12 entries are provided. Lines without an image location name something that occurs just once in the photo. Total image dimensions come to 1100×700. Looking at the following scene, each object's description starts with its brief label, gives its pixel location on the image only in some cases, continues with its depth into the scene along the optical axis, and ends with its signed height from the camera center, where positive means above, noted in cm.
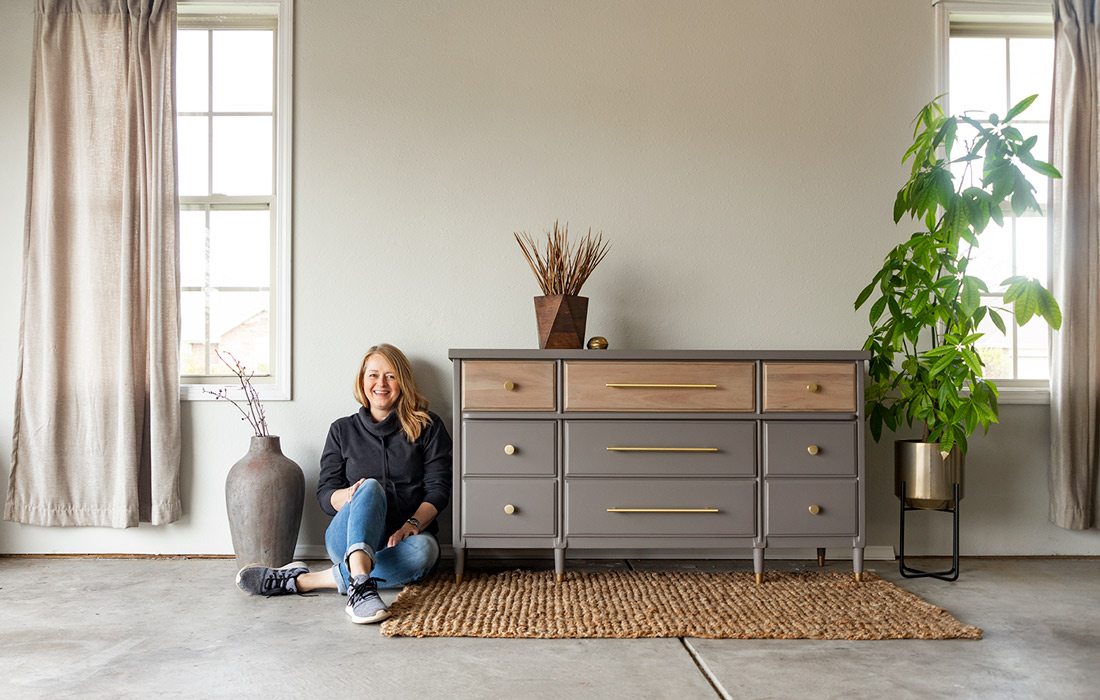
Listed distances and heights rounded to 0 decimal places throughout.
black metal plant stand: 324 -80
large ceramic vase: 321 -58
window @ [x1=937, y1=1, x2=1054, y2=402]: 382 +114
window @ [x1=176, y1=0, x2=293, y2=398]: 371 +74
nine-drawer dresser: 313 -35
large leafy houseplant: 308 +24
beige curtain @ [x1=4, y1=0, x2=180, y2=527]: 351 +33
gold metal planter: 322 -45
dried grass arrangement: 338 +40
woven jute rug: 251 -82
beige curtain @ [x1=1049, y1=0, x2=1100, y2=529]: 362 +39
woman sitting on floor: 292 -49
